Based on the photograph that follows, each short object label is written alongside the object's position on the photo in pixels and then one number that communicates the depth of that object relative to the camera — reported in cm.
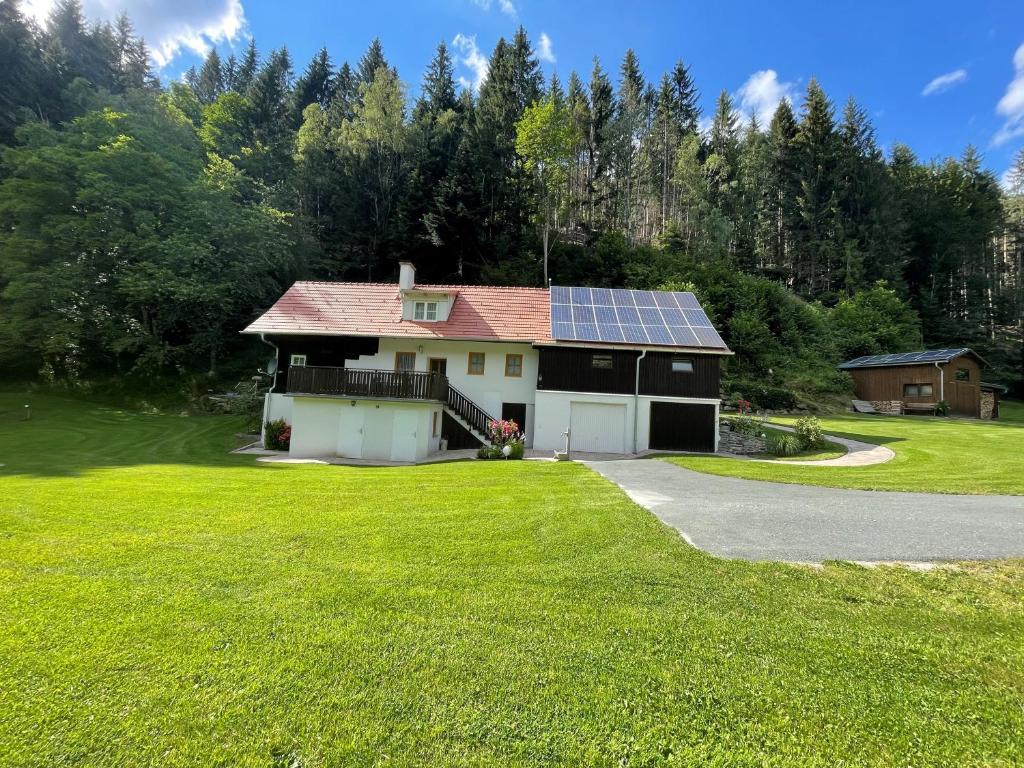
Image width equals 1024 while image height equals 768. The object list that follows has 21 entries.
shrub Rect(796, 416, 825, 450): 1586
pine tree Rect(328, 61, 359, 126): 4172
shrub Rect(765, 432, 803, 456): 1545
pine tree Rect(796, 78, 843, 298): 4153
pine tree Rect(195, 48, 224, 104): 5642
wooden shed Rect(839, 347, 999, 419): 2628
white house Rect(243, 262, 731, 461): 1598
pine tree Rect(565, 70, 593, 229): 4419
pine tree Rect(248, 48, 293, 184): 3544
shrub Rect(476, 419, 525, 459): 1484
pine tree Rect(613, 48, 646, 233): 4516
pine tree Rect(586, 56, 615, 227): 4497
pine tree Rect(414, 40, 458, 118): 3922
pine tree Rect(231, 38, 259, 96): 5219
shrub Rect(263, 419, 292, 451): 1667
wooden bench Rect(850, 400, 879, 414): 2845
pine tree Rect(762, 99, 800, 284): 4391
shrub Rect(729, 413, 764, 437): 1772
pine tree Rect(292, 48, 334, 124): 4988
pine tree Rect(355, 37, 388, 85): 4997
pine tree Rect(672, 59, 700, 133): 5022
